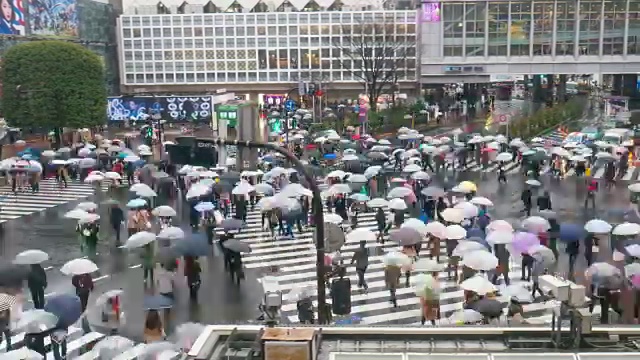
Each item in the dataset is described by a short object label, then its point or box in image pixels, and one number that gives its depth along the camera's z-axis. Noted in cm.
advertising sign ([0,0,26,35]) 5272
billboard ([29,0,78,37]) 5709
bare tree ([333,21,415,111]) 5966
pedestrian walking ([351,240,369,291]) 1733
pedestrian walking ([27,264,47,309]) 1599
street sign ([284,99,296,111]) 5266
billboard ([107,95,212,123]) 5194
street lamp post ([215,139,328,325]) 1005
